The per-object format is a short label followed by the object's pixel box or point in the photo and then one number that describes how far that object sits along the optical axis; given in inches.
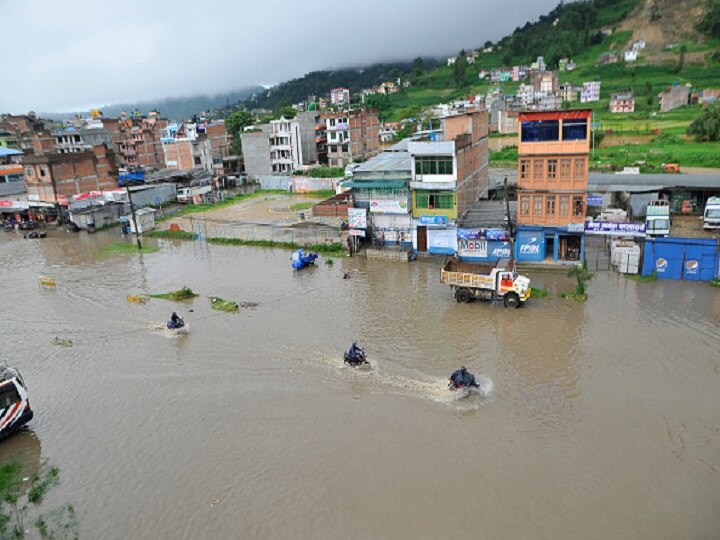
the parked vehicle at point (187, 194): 2487.7
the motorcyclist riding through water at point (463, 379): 725.9
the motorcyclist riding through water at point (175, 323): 1002.1
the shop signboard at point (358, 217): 1476.4
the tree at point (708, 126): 2815.0
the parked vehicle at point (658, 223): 1159.6
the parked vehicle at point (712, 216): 1369.3
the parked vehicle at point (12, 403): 676.7
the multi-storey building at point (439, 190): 1371.8
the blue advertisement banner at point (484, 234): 1282.0
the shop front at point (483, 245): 1289.4
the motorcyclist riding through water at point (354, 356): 825.5
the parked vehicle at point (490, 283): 1019.3
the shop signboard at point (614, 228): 1167.0
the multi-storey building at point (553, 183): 1203.9
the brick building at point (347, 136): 2824.8
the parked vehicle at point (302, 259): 1378.0
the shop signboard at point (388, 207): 1440.7
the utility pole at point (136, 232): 1753.9
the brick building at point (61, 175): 2203.5
